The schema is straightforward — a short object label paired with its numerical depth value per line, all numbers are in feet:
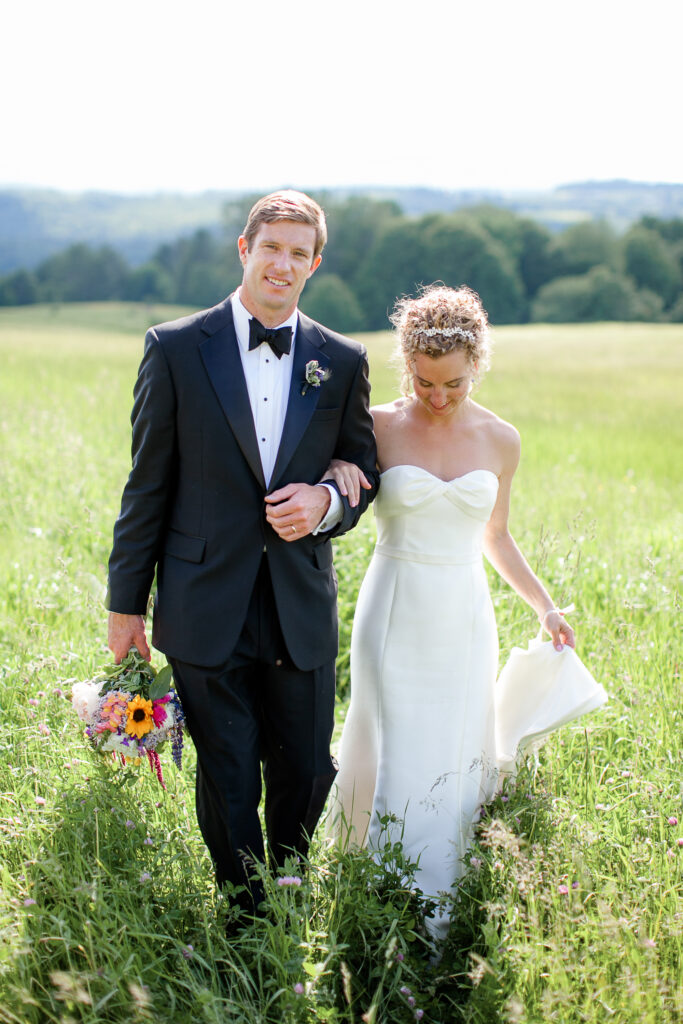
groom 9.64
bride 11.34
